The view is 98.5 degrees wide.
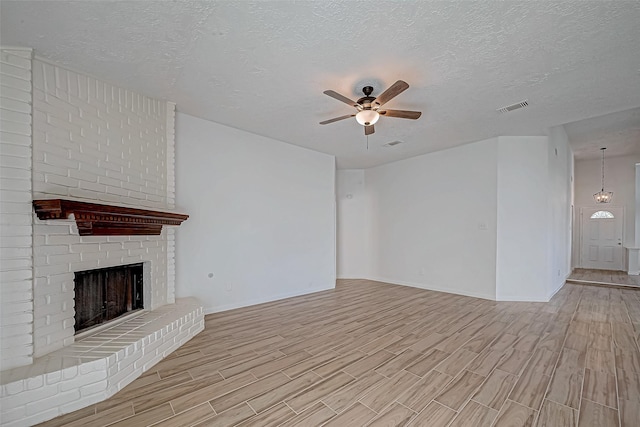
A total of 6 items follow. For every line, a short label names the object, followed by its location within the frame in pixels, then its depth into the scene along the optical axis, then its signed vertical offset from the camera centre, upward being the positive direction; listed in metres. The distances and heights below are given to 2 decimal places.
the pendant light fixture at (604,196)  7.74 +0.50
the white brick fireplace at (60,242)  2.01 -0.30
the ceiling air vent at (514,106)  3.41 +1.36
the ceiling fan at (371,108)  2.73 +1.11
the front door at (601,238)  7.76 -0.72
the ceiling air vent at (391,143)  5.08 +1.28
